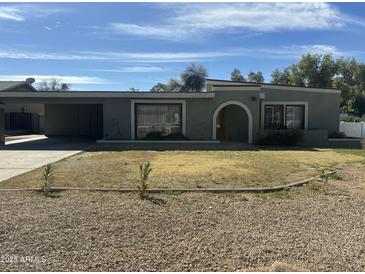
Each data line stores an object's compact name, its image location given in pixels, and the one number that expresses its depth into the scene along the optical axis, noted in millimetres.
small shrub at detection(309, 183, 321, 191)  8196
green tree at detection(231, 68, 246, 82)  66556
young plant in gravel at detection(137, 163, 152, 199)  7214
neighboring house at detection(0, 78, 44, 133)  33906
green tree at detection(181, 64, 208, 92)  59688
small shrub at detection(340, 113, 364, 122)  33872
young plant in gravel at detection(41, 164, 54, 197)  7427
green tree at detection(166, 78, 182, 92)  64375
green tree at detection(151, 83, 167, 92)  71219
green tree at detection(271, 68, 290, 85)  59234
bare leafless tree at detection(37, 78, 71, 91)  68388
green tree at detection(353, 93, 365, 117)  47469
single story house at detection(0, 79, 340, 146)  20906
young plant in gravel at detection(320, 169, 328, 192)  8281
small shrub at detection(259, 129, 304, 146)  20844
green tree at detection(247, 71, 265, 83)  71000
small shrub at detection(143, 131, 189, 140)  21141
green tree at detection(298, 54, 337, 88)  48594
